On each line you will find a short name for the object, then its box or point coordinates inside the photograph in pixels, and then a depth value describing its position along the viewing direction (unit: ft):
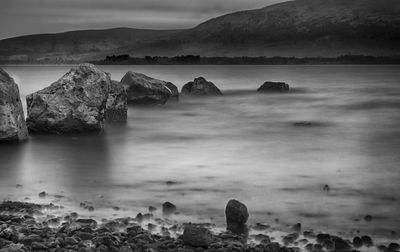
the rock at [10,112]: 63.52
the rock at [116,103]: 87.56
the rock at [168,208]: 36.73
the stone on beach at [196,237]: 28.60
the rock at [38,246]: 27.73
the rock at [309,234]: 31.55
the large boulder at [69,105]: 70.79
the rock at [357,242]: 30.07
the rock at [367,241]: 30.28
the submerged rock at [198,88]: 155.53
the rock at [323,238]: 30.30
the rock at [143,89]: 119.44
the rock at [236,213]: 33.42
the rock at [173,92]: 141.75
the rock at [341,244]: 29.45
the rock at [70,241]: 28.49
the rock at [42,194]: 41.19
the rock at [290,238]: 30.55
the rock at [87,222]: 32.71
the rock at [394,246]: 29.38
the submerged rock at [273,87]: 180.14
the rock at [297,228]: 32.80
